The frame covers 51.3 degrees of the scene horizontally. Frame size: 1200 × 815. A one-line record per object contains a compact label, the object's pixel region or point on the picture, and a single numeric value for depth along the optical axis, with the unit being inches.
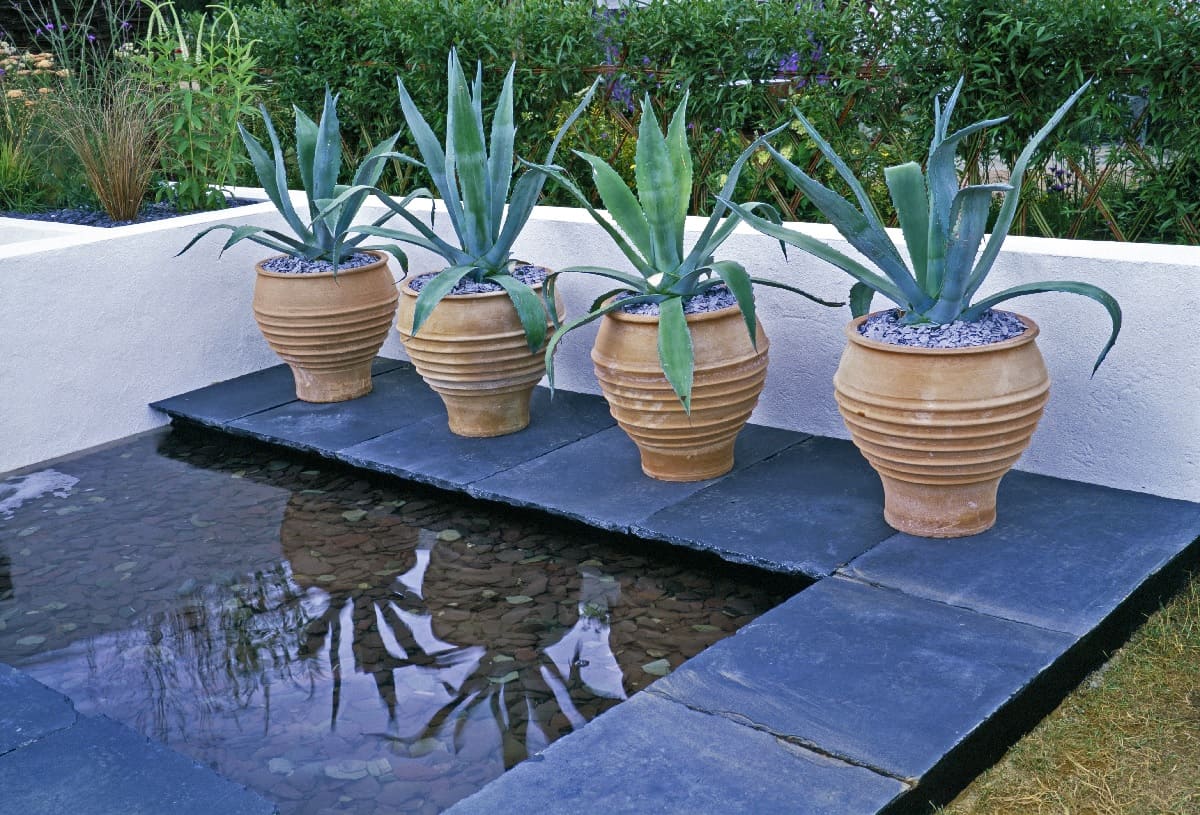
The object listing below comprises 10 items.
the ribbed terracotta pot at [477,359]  158.4
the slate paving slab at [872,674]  92.7
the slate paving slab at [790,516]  125.0
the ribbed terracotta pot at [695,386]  138.5
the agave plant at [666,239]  133.4
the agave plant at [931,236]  118.6
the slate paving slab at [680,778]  85.4
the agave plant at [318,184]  177.3
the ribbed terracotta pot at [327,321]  175.6
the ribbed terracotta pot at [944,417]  117.6
